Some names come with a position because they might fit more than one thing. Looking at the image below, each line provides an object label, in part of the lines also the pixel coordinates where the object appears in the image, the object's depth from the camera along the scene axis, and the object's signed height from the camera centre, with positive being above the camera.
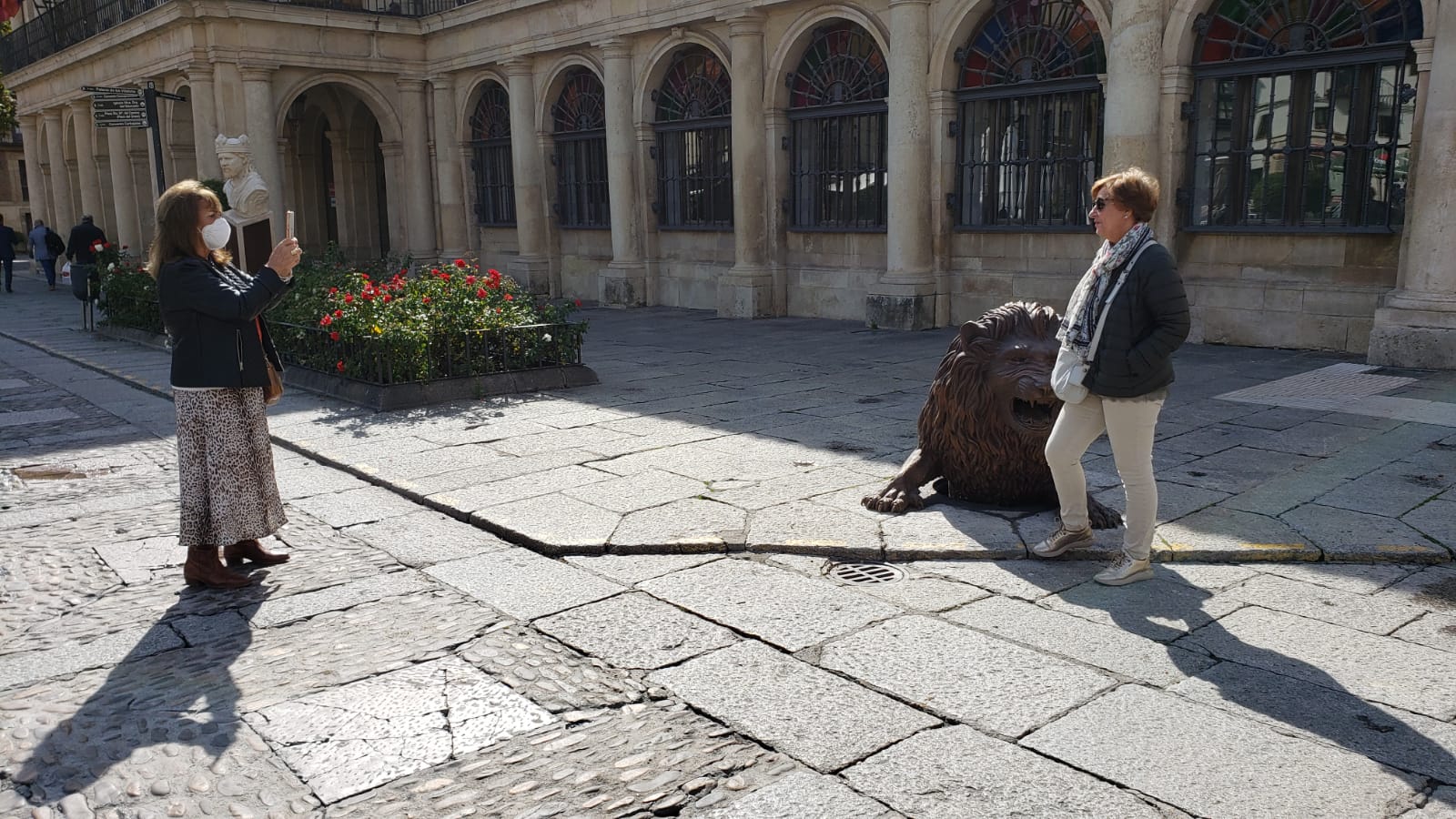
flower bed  9.23 -0.91
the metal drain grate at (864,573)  4.78 -1.49
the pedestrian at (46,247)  26.36 -0.13
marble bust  11.80 +0.56
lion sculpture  5.20 -0.93
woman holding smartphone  4.70 -0.55
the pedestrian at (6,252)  25.33 -0.23
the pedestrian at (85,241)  22.18 -0.02
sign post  15.27 +1.77
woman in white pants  4.29 -0.45
